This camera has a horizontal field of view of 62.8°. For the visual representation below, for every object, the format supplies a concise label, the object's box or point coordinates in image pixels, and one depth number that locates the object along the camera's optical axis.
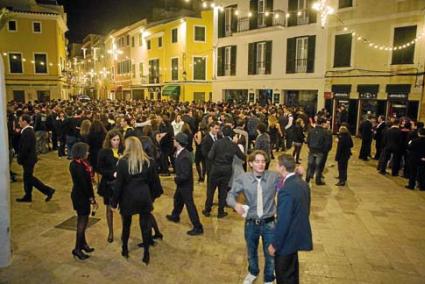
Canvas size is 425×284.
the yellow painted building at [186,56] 30.70
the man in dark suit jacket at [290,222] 3.40
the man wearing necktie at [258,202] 4.05
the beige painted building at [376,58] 16.20
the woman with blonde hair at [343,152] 9.18
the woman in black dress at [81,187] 4.86
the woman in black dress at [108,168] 5.42
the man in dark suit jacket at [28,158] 7.38
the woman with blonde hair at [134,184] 4.61
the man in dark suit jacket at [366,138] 12.49
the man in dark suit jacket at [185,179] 5.76
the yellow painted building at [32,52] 32.53
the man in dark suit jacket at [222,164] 6.45
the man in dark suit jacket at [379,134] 12.53
